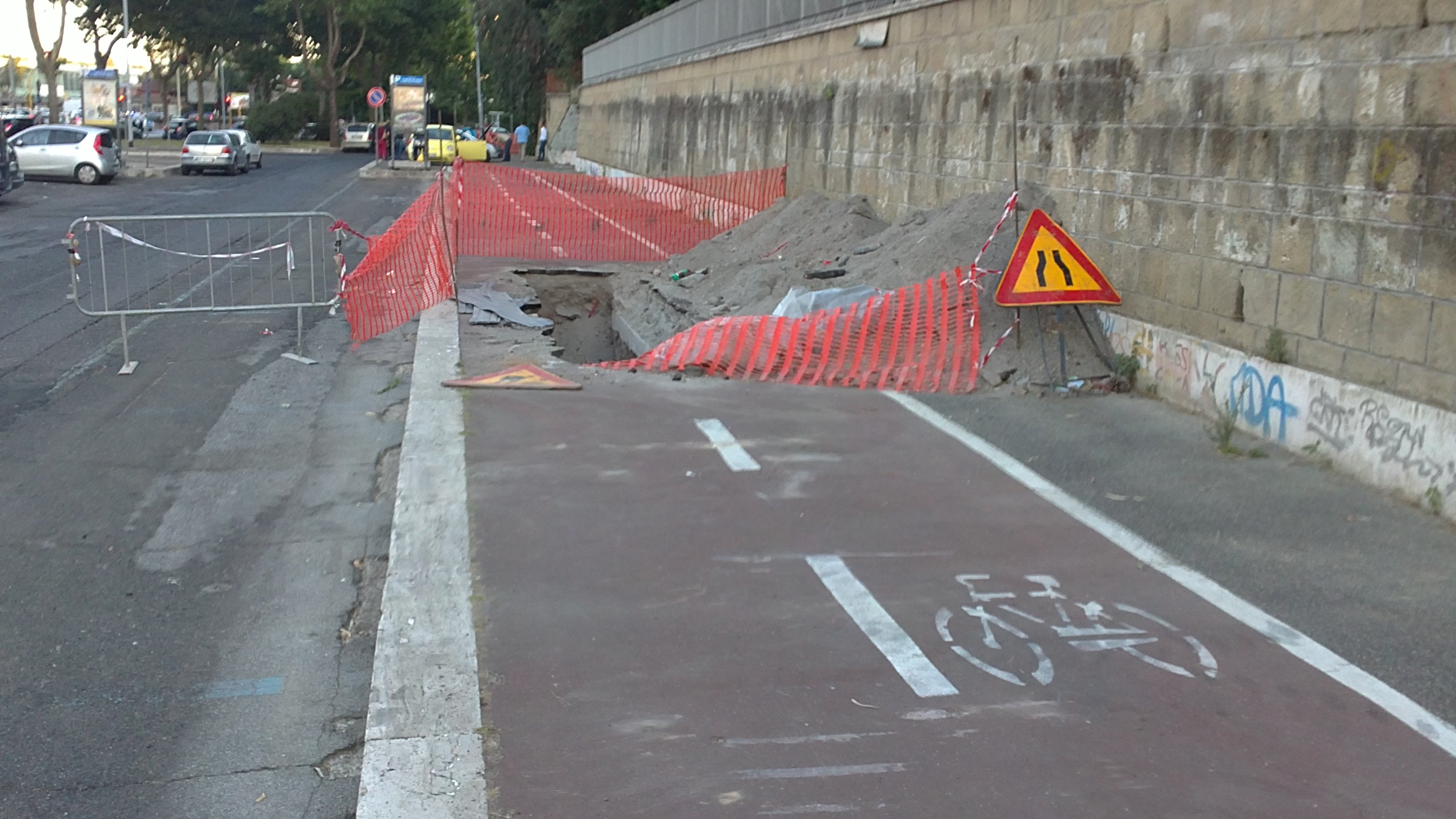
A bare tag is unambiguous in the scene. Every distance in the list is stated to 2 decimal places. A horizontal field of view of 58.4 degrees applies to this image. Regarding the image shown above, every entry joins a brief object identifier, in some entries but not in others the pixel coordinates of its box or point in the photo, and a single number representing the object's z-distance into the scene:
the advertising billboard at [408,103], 55.44
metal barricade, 12.43
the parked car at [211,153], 44.59
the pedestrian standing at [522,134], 69.95
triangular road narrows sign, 9.69
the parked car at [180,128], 87.38
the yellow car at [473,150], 57.97
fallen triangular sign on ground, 9.60
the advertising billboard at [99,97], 51.91
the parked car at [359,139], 77.31
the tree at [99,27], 73.19
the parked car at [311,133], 92.44
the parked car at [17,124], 54.31
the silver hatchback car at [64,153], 36.66
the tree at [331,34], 79.94
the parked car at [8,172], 28.48
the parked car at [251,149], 47.84
